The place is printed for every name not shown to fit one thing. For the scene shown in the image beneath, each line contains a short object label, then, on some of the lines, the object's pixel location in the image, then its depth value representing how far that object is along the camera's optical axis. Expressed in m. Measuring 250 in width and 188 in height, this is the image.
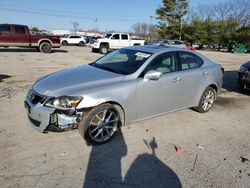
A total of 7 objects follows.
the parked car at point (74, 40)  27.11
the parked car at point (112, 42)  16.35
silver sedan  2.72
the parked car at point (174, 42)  21.94
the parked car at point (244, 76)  5.53
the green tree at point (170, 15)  36.53
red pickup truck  13.11
